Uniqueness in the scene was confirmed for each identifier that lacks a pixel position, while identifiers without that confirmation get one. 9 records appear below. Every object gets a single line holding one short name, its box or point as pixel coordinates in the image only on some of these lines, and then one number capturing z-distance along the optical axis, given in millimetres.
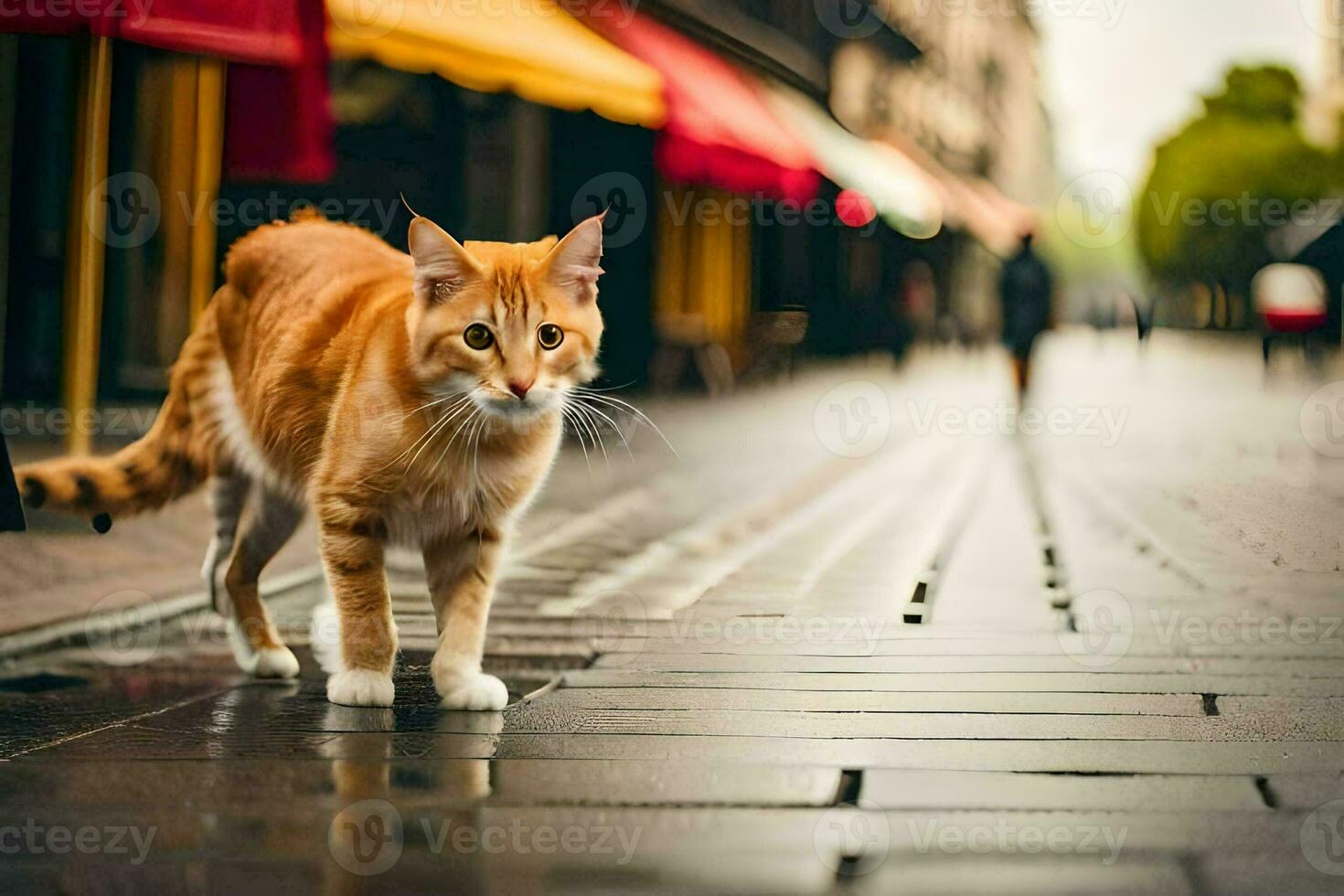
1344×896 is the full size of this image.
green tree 47188
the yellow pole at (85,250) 9047
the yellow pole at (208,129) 11203
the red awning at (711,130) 14609
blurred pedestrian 17000
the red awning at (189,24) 8438
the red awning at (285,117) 9531
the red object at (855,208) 24344
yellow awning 10328
